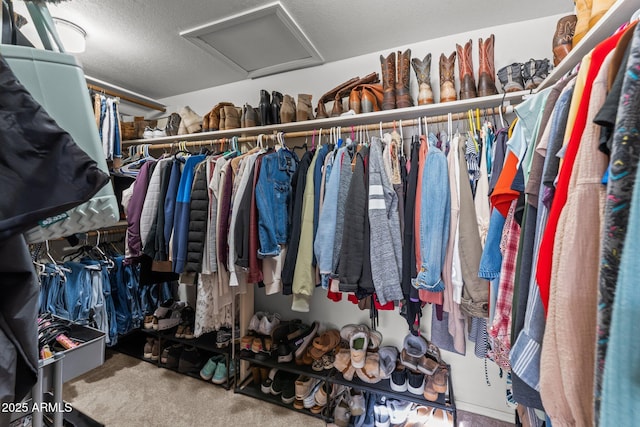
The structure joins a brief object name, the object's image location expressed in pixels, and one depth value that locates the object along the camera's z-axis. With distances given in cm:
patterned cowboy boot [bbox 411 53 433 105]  141
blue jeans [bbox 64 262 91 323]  181
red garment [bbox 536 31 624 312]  48
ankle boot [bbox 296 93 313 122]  165
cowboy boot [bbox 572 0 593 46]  75
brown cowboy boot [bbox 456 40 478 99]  131
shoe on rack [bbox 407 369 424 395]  142
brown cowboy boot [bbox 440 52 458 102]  133
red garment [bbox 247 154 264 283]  133
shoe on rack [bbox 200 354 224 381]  187
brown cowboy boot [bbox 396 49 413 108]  141
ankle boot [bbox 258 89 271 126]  173
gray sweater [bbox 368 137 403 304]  107
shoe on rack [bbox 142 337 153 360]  214
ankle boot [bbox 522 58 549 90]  117
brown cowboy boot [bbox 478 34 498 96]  129
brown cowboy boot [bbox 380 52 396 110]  144
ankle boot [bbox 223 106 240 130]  185
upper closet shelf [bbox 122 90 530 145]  125
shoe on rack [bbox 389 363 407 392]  144
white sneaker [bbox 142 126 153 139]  220
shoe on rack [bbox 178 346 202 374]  194
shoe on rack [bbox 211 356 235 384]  183
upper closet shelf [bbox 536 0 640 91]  58
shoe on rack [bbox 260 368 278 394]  173
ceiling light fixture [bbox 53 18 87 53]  145
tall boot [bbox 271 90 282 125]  173
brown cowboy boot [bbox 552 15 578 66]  98
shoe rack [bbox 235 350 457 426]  137
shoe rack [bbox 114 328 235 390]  187
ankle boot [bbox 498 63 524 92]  120
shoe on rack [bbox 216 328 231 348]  191
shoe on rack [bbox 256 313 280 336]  184
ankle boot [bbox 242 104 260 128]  179
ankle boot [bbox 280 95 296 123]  166
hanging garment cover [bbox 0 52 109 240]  32
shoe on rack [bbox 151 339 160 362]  211
